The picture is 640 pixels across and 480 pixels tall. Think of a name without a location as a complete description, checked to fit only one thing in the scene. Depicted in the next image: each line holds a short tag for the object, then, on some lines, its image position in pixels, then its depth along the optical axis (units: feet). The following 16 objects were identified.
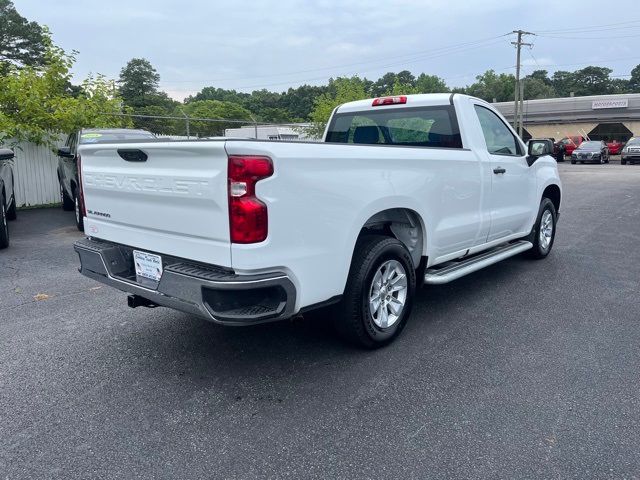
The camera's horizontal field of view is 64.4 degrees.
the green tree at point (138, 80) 246.88
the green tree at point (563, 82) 343.89
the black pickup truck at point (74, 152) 30.86
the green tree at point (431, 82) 320.37
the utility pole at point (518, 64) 135.10
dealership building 135.54
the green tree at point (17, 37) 167.02
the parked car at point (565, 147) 114.98
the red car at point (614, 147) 130.00
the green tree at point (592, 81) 319.47
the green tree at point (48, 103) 37.01
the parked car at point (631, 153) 97.40
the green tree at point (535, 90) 297.74
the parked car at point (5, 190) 24.13
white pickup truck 9.51
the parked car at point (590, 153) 101.06
